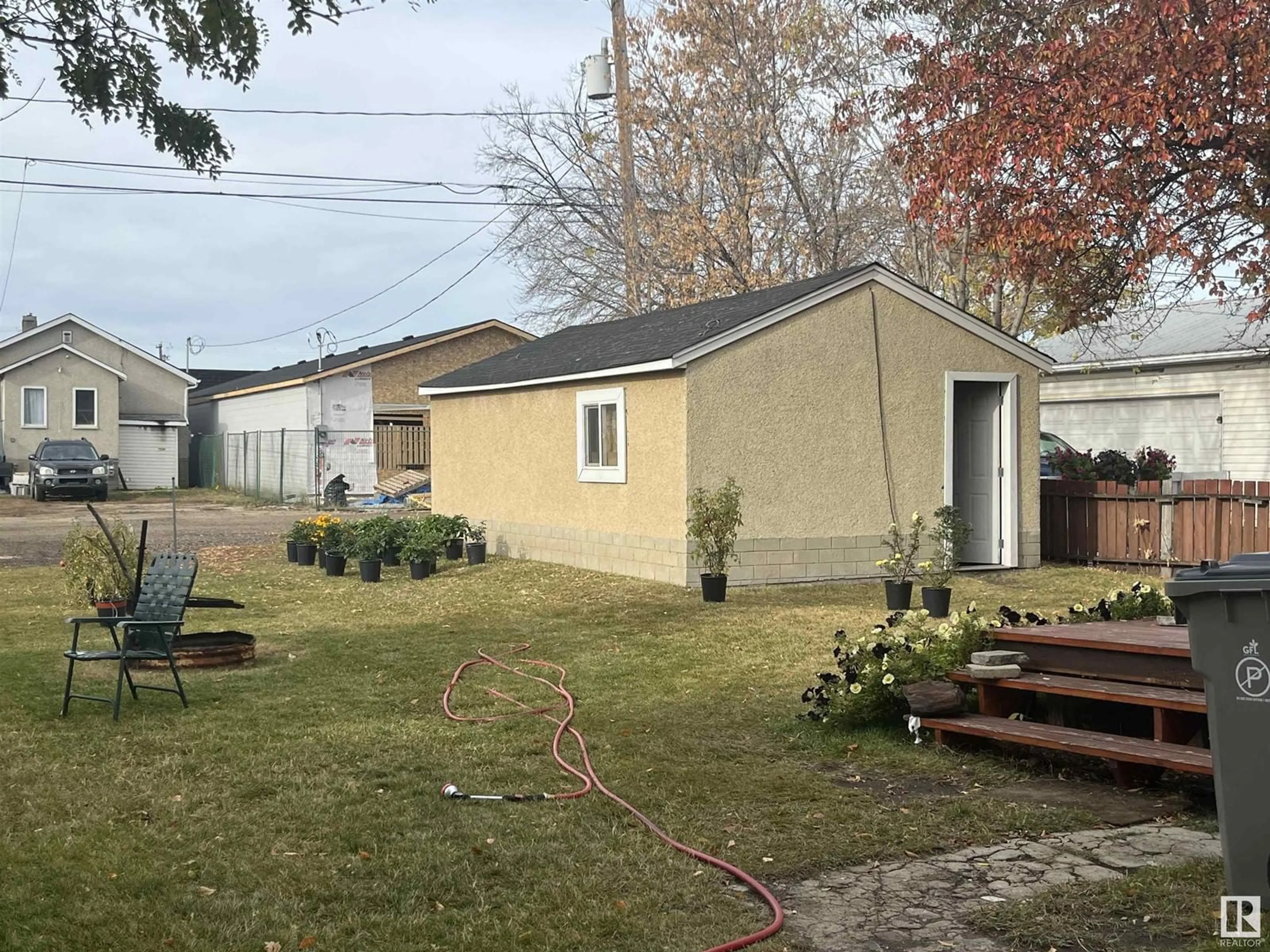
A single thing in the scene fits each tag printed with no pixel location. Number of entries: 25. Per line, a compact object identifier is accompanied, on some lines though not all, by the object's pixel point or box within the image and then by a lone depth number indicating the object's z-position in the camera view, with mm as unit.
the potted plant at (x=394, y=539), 17172
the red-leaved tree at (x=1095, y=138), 13281
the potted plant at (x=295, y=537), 18188
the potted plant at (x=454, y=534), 17453
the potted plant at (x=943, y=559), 12594
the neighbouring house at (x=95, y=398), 38938
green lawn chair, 7984
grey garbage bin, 4402
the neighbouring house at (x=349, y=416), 36062
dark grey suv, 33500
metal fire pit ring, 9812
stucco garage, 14781
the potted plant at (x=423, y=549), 16609
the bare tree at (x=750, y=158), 23719
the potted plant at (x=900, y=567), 12914
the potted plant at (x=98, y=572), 11508
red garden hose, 4496
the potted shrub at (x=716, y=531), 13547
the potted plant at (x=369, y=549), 16188
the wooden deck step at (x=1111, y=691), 6199
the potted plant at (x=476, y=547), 18078
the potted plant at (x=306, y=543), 18000
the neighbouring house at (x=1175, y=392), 22406
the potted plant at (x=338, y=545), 16672
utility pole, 22672
